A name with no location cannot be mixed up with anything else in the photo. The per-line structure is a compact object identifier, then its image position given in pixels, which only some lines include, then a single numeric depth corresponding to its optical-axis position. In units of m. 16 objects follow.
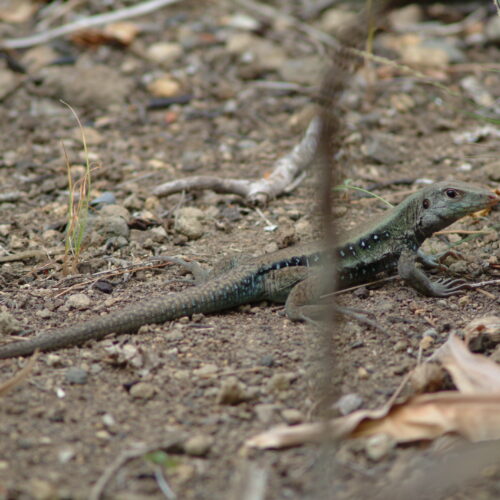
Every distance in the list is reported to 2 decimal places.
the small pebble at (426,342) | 6.95
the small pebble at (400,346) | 6.97
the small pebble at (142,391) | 6.21
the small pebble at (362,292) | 8.62
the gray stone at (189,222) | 10.28
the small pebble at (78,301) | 8.12
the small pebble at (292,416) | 5.78
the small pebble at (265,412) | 5.85
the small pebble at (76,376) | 6.43
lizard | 7.73
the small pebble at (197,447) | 5.34
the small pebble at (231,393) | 6.01
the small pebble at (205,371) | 6.61
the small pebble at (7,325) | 7.25
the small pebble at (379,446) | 5.25
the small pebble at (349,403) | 5.88
